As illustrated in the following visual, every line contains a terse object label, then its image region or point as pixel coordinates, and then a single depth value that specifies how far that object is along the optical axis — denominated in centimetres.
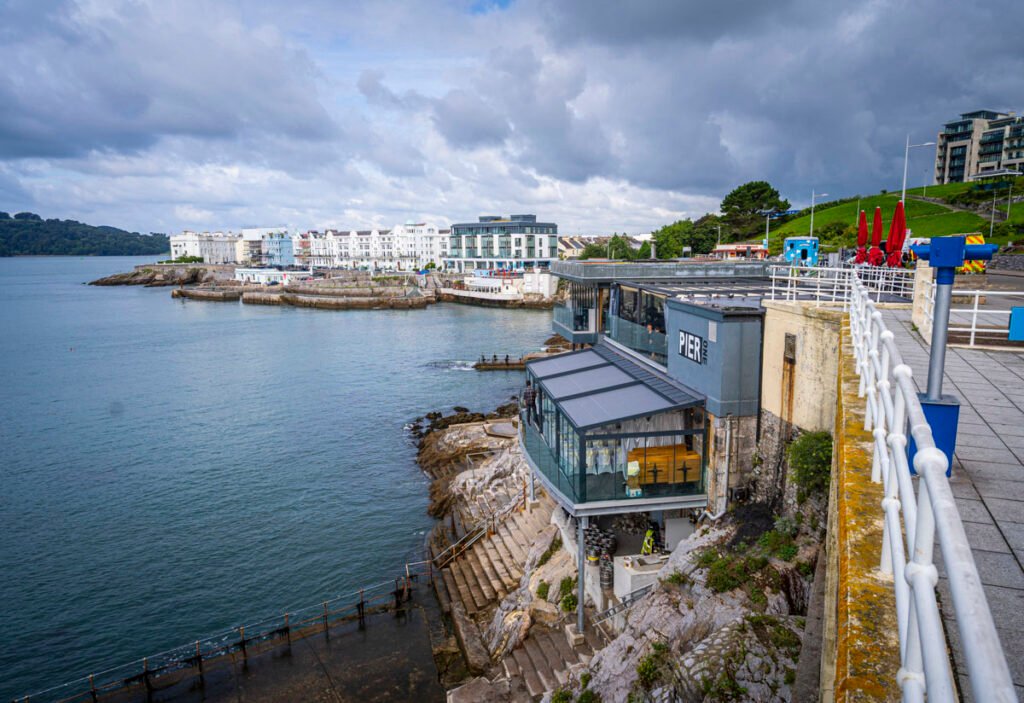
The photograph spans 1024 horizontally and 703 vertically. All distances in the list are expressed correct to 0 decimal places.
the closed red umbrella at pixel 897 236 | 1570
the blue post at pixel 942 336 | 455
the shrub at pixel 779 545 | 1141
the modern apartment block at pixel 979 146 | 10388
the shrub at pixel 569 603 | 1573
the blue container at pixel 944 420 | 448
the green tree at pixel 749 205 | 9550
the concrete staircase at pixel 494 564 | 1983
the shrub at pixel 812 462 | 1158
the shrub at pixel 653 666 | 1080
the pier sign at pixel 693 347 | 1487
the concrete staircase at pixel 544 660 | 1429
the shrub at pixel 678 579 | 1247
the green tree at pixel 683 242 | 8731
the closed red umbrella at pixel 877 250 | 1741
